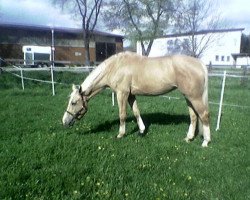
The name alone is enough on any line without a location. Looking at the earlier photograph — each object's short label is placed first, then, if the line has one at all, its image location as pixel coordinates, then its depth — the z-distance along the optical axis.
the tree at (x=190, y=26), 26.93
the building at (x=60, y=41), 33.41
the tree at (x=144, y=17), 30.28
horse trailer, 28.75
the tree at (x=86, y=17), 31.62
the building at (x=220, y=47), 40.45
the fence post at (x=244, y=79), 13.45
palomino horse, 4.71
